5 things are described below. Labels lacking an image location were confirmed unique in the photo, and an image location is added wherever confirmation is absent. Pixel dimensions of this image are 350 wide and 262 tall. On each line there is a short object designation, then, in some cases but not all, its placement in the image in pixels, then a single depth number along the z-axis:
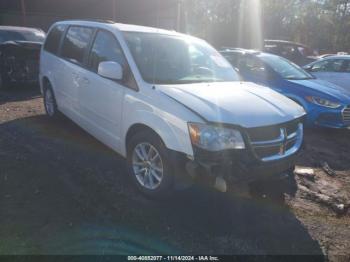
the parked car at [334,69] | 9.45
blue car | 6.92
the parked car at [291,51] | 17.73
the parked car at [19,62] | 9.06
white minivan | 3.34
